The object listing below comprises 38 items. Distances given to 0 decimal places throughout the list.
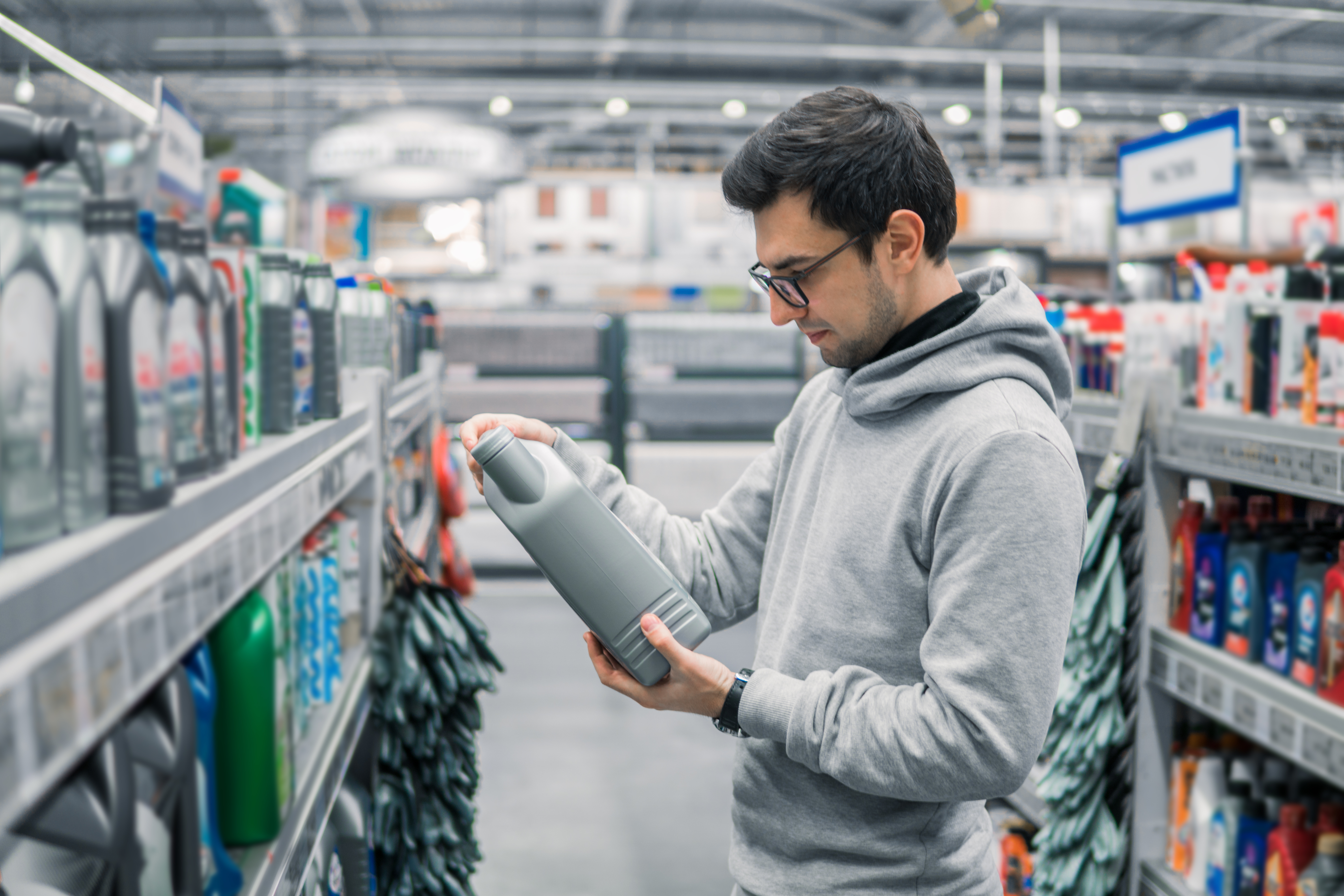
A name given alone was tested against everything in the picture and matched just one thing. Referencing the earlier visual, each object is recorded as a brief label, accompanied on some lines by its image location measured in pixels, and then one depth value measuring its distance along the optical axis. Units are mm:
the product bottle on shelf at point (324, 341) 1796
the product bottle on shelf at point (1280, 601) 2133
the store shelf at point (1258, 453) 1932
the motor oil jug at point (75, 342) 755
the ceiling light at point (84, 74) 1498
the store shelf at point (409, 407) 2947
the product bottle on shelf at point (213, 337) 1062
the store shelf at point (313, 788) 1208
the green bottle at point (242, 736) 1220
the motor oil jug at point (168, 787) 883
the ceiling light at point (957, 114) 12711
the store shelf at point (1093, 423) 2760
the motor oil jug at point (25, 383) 678
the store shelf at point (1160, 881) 2400
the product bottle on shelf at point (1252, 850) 2256
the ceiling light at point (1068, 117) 12062
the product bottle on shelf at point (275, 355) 1509
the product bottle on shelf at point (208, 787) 1055
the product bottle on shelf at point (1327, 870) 2033
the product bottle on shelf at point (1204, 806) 2379
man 1113
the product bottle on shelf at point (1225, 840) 2307
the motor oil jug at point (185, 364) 961
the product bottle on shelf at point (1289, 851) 2145
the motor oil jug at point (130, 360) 818
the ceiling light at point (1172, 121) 13883
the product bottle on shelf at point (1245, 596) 2215
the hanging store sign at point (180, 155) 1753
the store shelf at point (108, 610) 593
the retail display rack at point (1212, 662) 1935
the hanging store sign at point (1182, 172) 3115
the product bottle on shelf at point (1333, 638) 1948
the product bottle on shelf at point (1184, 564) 2438
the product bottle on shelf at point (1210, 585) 2336
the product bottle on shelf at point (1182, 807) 2453
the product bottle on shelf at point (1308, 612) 2041
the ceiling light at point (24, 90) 3683
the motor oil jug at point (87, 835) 779
